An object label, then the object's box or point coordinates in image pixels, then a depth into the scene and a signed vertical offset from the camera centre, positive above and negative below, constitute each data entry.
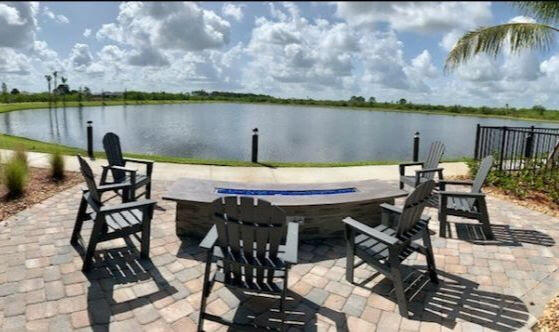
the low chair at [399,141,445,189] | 6.14 -0.86
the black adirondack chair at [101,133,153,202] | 5.58 -0.90
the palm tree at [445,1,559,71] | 7.98 +1.92
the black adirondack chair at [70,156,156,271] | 3.67 -1.18
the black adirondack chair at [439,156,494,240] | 5.03 -1.22
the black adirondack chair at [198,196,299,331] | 2.87 -1.07
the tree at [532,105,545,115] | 43.84 +1.48
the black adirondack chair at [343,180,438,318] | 3.22 -1.21
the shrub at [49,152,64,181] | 7.17 -1.20
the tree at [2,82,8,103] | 57.31 +2.06
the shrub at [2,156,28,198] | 5.92 -1.17
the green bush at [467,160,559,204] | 7.18 -1.22
